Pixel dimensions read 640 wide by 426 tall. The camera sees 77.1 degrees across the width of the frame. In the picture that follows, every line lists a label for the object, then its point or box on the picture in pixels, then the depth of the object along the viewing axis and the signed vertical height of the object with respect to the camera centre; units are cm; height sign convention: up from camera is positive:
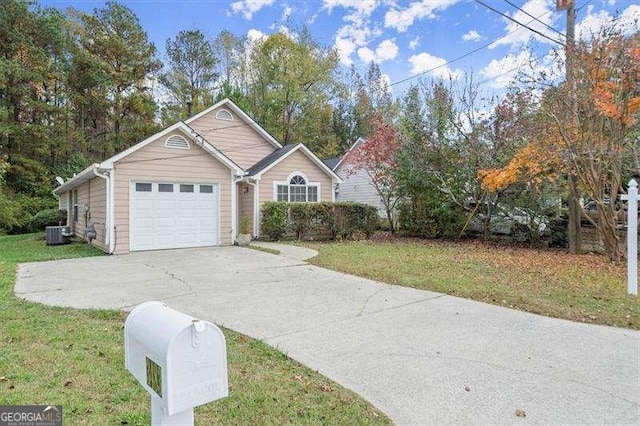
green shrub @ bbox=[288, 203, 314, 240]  1434 -25
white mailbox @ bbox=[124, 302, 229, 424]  160 -64
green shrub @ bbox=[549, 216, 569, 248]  1314 -68
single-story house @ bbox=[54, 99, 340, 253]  1176 +75
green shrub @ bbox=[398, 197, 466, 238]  1489 -29
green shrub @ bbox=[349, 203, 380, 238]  1509 -26
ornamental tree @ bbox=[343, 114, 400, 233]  1592 +210
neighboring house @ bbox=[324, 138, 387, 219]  2134 +132
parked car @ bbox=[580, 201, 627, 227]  1066 -14
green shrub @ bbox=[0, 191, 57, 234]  1917 +4
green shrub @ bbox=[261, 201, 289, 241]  1414 -28
